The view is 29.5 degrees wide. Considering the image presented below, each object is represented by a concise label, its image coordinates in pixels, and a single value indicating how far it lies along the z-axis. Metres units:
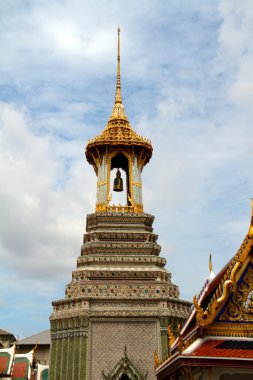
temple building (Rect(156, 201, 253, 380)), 9.88
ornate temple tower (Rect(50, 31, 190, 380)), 25.98
